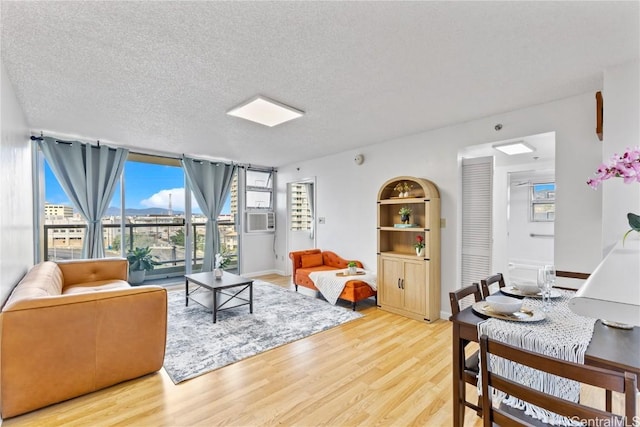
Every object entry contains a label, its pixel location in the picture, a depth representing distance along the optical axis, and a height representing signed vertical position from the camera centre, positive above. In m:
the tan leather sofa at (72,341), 1.84 -0.93
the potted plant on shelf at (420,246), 3.78 -0.48
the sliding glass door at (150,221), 4.42 -0.19
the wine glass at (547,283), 1.70 -0.44
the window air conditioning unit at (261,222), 6.36 -0.27
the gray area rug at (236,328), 2.62 -1.36
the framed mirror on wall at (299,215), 6.38 -0.12
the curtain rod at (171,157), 4.03 +0.99
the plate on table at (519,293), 1.93 -0.58
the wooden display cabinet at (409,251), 3.61 -0.58
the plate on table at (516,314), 1.49 -0.57
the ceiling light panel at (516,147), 3.42 +0.84
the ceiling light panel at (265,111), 2.85 +1.06
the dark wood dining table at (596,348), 1.09 -0.58
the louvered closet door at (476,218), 3.48 -0.11
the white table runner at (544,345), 1.22 -0.59
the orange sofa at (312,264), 4.70 -0.97
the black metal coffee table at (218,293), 3.57 -1.18
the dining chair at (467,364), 1.56 -0.90
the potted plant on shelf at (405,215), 4.04 -0.08
